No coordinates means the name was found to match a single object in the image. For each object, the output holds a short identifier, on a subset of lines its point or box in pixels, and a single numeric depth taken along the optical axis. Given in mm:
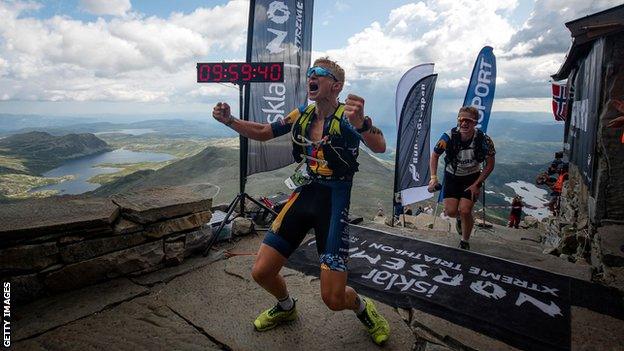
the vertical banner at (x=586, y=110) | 6600
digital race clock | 5512
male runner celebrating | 3164
